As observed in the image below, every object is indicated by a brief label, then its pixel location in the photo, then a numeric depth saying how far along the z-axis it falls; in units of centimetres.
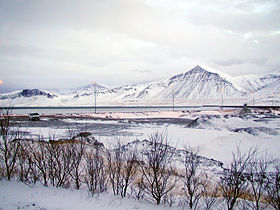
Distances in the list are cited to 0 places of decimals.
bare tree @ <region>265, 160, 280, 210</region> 1107
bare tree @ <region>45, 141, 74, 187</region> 917
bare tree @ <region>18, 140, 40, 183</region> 907
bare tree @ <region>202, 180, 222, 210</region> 805
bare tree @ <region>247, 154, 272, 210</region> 883
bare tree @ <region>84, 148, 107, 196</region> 869
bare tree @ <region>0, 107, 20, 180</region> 912
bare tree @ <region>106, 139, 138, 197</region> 881
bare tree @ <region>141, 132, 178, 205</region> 824
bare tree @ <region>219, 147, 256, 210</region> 1216
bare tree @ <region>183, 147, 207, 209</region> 791
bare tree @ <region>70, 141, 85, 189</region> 903
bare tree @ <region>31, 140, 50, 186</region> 898
